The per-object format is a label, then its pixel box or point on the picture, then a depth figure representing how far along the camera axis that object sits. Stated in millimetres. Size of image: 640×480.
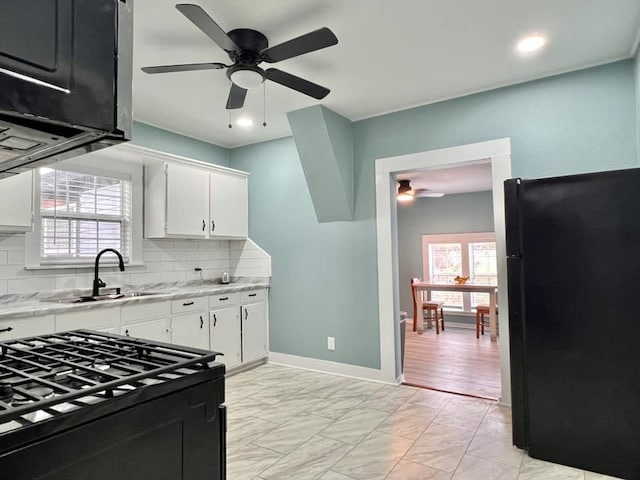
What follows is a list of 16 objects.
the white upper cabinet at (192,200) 3914
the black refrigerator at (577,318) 2184
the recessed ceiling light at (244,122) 3978
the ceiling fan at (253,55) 2059
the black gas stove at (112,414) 733
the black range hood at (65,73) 609
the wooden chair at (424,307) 6492
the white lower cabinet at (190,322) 3582
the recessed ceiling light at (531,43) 2592
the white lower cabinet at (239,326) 3971
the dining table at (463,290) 5867
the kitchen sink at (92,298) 3248
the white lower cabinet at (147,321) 3186
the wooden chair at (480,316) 6133
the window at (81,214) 3279
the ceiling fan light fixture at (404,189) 6114
